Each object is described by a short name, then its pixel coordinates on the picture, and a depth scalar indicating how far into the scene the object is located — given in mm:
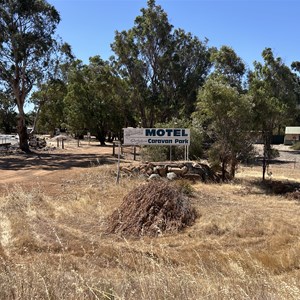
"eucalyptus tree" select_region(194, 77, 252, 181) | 15117
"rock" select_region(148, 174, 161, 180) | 11786
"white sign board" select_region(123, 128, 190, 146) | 13284
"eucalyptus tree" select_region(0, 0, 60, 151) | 24053
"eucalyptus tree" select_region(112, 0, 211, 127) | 32486
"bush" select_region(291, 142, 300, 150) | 50061
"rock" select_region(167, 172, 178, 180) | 13012
